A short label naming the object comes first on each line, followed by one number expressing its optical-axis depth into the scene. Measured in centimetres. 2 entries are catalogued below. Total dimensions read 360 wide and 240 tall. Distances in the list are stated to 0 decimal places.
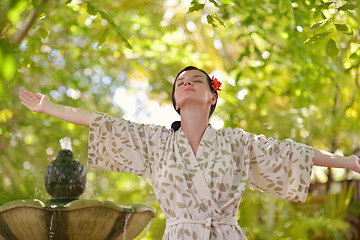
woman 400
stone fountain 420
